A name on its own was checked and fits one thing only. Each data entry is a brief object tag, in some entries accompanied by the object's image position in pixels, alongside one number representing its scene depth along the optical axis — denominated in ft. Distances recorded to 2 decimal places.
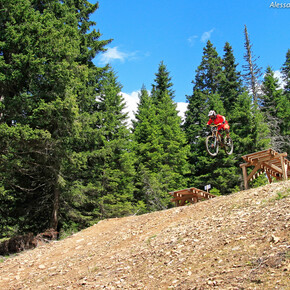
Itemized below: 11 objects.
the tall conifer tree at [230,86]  115.75
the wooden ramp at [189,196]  53.66
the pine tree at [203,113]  97.71
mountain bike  38.17
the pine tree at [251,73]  122.72
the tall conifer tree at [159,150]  85.87
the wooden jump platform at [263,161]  44.87
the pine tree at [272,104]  110.42
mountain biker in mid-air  37.24
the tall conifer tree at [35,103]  47.29
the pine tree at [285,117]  105.91
